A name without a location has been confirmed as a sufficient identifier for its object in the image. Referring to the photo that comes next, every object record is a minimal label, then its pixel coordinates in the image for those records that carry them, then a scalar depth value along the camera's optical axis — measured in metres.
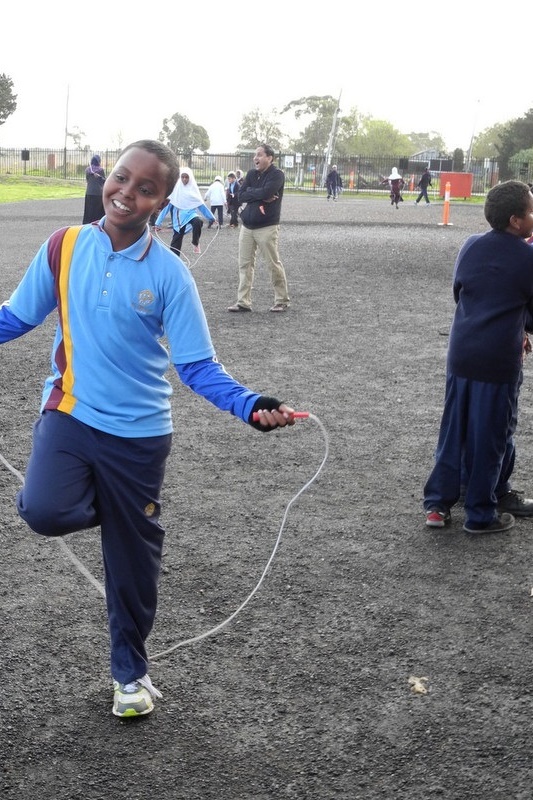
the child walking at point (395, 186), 43.34
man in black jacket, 12.61
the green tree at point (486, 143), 149.38
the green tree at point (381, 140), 139.50
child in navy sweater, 5.20
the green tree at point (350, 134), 141.12
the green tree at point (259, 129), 139.00
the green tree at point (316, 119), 138.50
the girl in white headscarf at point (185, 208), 17.33
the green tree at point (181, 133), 127.56
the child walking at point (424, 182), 48.55
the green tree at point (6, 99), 76.25
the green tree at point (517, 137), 77.69
